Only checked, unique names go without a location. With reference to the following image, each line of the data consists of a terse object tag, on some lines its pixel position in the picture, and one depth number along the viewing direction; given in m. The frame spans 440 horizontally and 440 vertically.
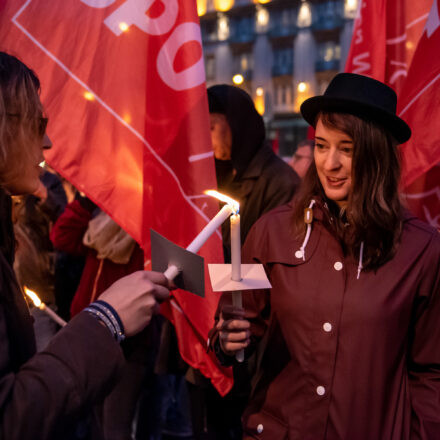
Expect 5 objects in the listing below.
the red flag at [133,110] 2.08
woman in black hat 1.58
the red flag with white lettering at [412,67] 2.38
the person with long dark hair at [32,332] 0.96
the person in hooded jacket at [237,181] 2.82
